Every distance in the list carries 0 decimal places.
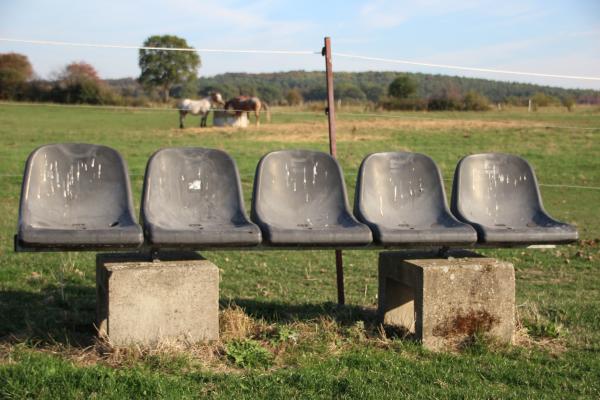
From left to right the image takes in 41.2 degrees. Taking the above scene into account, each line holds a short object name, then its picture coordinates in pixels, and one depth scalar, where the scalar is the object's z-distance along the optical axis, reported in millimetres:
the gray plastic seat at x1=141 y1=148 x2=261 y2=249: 5270
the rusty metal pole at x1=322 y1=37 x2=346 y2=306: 6125
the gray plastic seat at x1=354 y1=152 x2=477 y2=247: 5602
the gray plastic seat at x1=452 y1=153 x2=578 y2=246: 5801
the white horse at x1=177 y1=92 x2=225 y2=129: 28250
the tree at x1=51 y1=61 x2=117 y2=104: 26016
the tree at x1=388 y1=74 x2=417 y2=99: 41850
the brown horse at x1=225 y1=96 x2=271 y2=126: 29600
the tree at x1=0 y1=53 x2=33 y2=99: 24234
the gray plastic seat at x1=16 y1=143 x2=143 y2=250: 5090
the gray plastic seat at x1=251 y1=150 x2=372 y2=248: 5461
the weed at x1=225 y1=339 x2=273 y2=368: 4500
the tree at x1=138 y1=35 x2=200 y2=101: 29481
